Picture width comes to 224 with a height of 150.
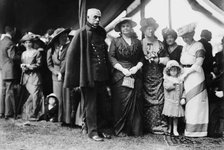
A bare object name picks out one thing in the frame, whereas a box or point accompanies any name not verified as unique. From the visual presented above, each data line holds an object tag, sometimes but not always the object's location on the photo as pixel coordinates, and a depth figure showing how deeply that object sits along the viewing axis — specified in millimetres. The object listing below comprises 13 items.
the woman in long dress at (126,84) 5625
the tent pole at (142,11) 6473
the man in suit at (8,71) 6864
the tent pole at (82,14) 5750
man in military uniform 5379
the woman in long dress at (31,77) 6867
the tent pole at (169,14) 6619
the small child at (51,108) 6719
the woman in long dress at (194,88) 5504
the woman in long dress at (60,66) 6367
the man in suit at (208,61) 5794
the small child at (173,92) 5578
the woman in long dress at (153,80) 5809
